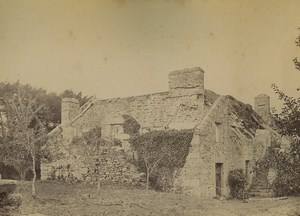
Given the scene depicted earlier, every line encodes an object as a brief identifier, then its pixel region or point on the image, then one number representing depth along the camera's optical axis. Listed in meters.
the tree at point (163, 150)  16.84
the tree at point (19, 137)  13.34
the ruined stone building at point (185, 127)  17.33
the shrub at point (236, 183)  19.20
